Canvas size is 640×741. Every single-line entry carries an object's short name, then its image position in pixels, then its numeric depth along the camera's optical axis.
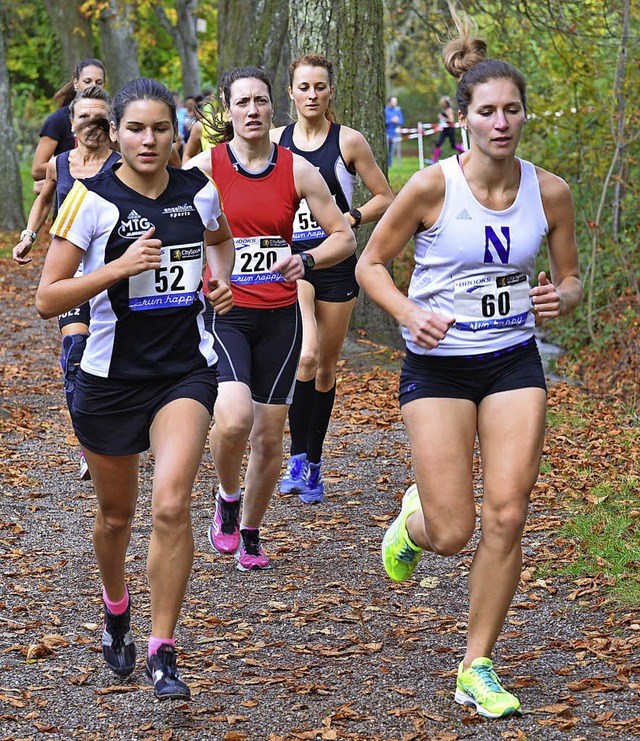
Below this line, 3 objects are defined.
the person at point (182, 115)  32.58
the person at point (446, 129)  32.94
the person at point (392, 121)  42.19
